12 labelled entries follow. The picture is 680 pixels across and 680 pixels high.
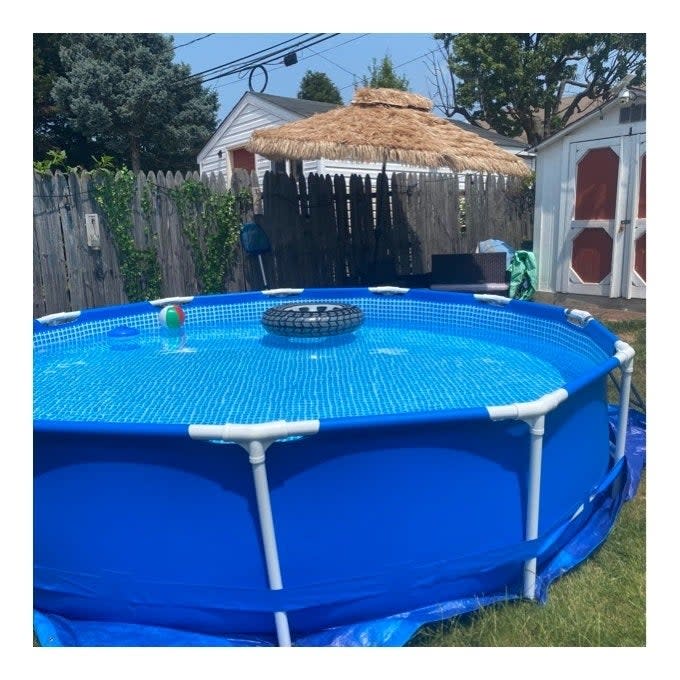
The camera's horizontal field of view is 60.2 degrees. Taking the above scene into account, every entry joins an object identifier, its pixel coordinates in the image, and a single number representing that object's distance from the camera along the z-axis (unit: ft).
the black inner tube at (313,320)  17.76
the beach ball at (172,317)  19.93
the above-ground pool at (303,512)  7.79
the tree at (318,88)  111.14
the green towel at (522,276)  26.37
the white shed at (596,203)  27.17
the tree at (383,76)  87.78
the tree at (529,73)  65.16
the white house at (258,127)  51.90
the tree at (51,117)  68.25
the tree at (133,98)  67.15
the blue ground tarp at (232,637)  8.28
